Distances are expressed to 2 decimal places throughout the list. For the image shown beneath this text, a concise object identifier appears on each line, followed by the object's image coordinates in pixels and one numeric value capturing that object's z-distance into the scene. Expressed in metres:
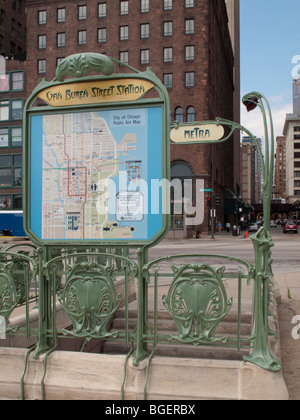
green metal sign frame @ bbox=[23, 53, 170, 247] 4.31
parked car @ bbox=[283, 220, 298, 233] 48.34
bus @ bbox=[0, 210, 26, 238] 37.47
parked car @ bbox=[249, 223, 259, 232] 53.27
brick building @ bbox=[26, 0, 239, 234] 42.28
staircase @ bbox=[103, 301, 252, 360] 6.25
